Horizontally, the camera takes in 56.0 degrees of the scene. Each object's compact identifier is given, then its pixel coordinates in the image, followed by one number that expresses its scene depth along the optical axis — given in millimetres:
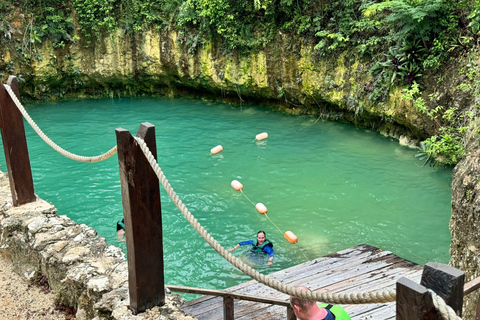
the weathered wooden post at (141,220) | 2910
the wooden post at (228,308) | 4457
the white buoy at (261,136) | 13531
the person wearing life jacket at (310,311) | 3416
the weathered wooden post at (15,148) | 4766
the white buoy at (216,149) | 12734
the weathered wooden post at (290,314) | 4563
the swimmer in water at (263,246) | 7922
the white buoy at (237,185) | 10641
